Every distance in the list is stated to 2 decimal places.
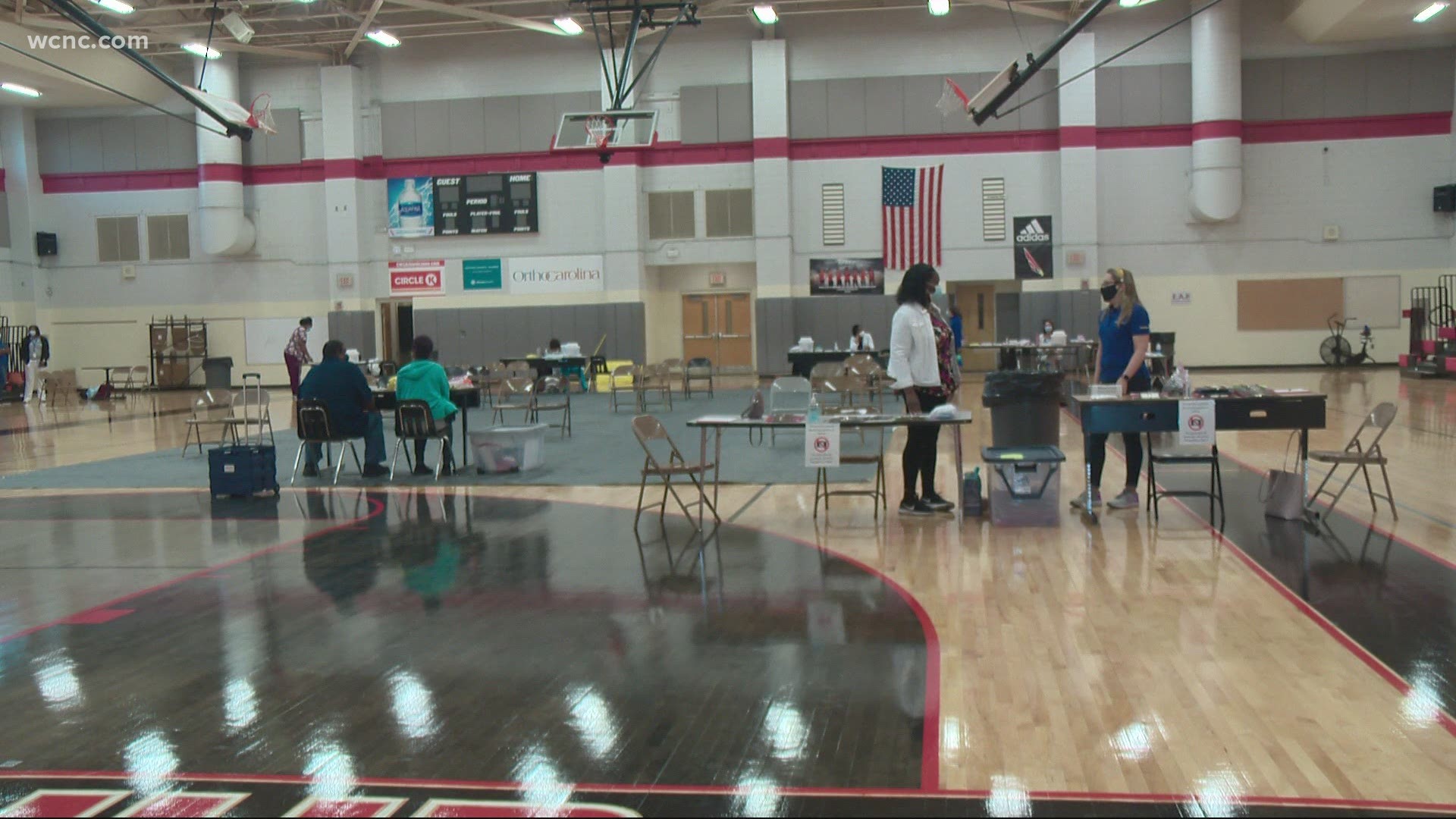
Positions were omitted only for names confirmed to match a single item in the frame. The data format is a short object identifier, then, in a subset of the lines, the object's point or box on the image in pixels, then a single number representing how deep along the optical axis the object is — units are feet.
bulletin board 74.64
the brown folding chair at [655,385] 54.65
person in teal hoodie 33.77
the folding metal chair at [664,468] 24.30
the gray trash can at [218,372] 81.25
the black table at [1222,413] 23.20
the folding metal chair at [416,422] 33.24
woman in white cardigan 24.35
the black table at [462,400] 35.58
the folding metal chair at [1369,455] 23.31
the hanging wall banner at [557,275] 80.79
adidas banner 76.07
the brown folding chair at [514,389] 43.78
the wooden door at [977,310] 80.64
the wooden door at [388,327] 84.07
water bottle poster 81.41
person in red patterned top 55.31
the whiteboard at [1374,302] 74.02
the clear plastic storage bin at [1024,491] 24.07
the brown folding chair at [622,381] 58.49
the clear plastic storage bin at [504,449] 34.86
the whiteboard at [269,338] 82.94
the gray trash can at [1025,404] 32.65
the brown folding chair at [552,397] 43.70
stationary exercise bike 73.87
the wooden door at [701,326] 82.79
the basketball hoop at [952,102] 61.93
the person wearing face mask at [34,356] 73.46
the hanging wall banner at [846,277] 78.02
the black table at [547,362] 67.26
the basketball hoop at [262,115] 61.57
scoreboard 80.64
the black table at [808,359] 63.67
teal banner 81.76
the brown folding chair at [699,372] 61.82
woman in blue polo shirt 24.71
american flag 74.18
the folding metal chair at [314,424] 33.50
